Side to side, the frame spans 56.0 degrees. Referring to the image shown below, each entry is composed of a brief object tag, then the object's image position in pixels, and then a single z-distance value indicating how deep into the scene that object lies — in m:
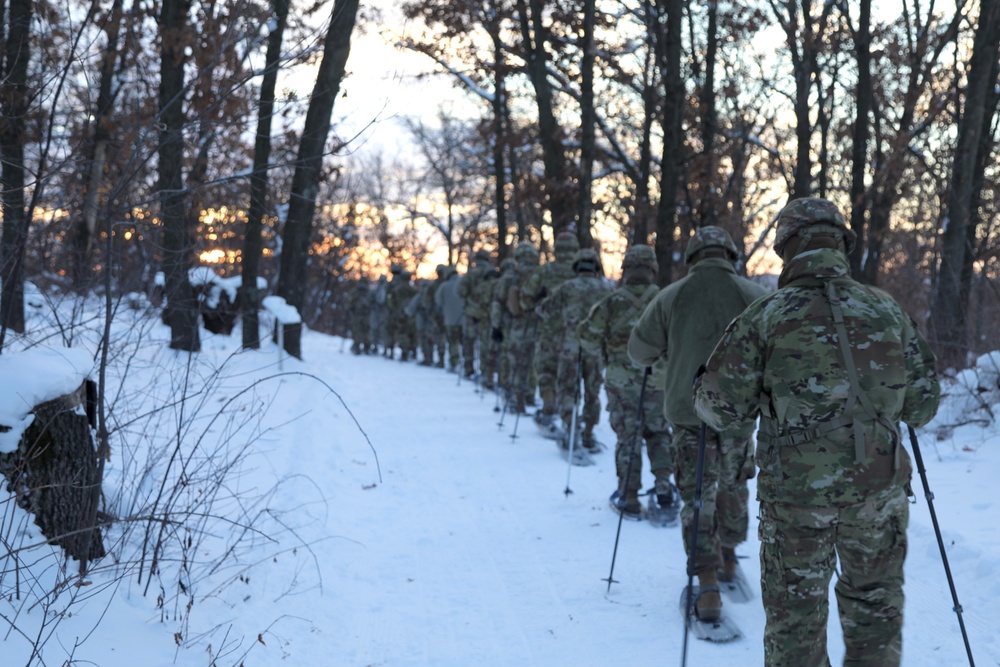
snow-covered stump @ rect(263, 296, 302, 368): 15.53
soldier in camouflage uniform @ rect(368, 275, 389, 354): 27.03
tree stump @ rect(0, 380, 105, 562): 4.54
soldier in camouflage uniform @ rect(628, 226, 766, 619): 5.47
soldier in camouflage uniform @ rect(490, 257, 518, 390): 14.61
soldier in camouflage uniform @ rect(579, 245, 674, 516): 7.50
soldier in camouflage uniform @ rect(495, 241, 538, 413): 13.87
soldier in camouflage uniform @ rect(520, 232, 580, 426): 12.02
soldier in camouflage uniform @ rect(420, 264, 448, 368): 22.23
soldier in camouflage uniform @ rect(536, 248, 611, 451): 10.74
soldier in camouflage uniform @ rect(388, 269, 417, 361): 25.33
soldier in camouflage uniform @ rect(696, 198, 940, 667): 3.58
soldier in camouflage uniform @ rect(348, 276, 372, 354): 28.72
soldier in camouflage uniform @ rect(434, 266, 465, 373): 20.17
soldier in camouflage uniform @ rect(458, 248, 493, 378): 18.33
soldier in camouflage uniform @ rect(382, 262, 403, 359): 25.83
